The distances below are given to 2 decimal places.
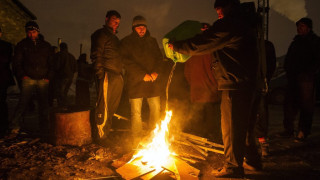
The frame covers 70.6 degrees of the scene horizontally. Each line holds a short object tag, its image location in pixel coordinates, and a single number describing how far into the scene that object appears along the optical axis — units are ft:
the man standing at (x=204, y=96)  14.58
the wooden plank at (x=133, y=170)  9.82
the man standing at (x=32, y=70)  15.87
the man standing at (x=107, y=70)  14.23
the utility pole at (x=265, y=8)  48.74
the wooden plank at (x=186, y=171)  9.80
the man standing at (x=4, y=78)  16.55
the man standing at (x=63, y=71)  26.08
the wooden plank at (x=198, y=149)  12.60
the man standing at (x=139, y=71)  14.52
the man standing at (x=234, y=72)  9.51
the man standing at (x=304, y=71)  15.21
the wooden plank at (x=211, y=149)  12.43
